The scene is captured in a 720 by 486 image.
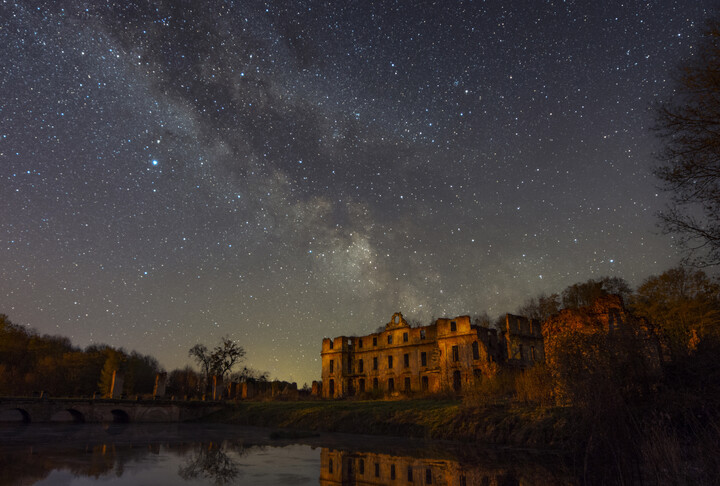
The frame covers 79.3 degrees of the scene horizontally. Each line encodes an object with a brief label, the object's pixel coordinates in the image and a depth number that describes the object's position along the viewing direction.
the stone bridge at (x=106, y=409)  34.12
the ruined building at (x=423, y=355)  44.75
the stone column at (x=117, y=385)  41.66
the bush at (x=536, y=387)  19.53
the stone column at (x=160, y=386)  45.54
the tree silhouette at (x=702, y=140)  10.98
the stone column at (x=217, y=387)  51.06
